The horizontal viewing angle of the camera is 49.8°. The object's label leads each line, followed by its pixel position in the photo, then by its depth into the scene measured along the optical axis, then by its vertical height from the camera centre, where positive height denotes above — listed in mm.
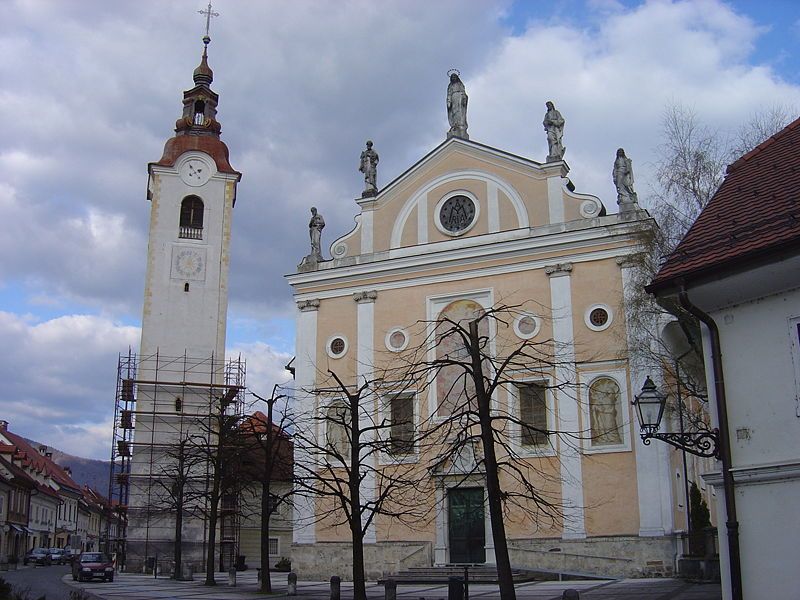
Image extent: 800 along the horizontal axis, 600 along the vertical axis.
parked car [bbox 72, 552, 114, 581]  32469 -2063
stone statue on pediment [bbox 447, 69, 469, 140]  33250 +15407
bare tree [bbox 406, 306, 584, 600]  27953 +3832
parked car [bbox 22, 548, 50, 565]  52281 -2696
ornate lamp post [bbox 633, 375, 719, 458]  11562 +1173
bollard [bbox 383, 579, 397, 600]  19125 -1739
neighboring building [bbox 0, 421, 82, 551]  65312 +1675
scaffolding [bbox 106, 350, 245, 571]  40562 +4600
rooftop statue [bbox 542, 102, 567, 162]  30562 +13058
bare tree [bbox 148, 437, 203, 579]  34781 +1067
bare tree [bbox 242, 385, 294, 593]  24484 +1176
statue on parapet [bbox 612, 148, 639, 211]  28922 +10725
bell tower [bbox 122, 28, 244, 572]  40531 +7377
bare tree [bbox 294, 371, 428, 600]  29297 +1472
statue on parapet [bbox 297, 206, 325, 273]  34125 +10385
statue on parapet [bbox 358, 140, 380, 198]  34219 +13345
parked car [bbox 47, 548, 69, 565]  54975 -2826
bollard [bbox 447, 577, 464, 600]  16891 -1522
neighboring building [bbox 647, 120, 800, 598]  10750 +2051
